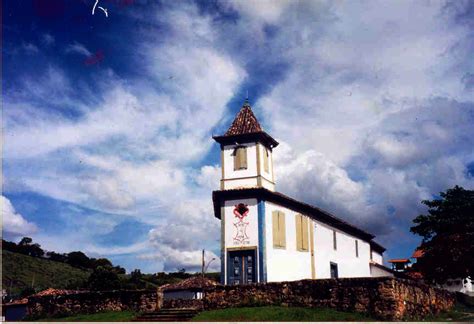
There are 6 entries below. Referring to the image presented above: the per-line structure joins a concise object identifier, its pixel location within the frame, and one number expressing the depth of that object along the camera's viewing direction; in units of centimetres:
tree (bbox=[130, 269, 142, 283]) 6194
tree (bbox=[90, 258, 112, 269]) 8469
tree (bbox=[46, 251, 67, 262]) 8768
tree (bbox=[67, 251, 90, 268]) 8706
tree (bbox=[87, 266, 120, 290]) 4753
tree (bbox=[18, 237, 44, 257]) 8556
